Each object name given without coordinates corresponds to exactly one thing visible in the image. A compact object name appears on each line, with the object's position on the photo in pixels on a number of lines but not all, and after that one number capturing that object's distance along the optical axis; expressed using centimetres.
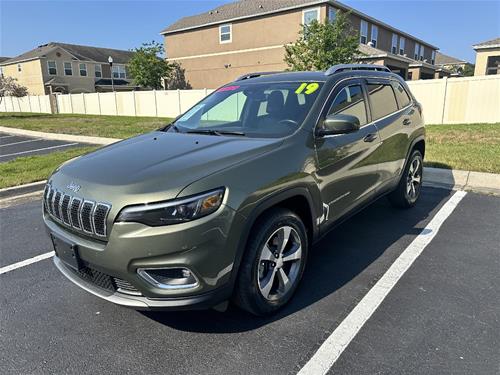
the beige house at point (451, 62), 5576
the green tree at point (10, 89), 3878
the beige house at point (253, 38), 2819
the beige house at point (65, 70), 4812
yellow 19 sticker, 355
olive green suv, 232
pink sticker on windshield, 423
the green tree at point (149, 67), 3841
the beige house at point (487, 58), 2730
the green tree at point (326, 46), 1853
